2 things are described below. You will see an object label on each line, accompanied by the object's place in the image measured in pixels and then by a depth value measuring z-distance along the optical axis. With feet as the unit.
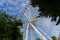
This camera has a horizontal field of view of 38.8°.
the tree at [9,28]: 44.89
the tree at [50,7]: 8.77
